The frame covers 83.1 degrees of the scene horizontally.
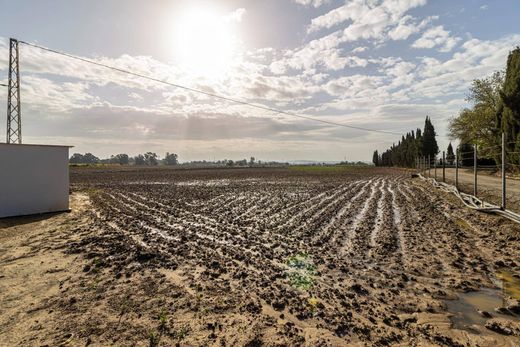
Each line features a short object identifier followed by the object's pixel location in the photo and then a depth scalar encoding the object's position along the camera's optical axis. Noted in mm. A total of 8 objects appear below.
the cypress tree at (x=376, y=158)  121062
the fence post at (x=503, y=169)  9805
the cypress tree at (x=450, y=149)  70062
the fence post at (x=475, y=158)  12610
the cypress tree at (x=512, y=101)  24141
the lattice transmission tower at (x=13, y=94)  15836
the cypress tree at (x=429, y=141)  61312
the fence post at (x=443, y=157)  20967
